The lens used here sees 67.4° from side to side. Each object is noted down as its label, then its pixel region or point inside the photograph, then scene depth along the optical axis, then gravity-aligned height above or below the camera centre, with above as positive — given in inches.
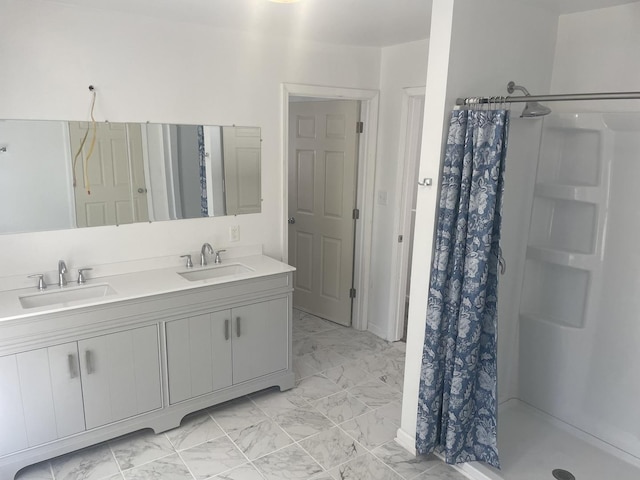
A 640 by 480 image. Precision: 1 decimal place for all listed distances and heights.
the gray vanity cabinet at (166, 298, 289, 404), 109.0 -48.2
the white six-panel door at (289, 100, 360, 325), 160.2 -19.0
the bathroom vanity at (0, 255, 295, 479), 91.6 -44.4
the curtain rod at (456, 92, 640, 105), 75.7 +9.3
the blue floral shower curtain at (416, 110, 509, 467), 86.4 -27.8
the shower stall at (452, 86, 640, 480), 100.2 -33.0
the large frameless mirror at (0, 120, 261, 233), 102.0 -7.3
